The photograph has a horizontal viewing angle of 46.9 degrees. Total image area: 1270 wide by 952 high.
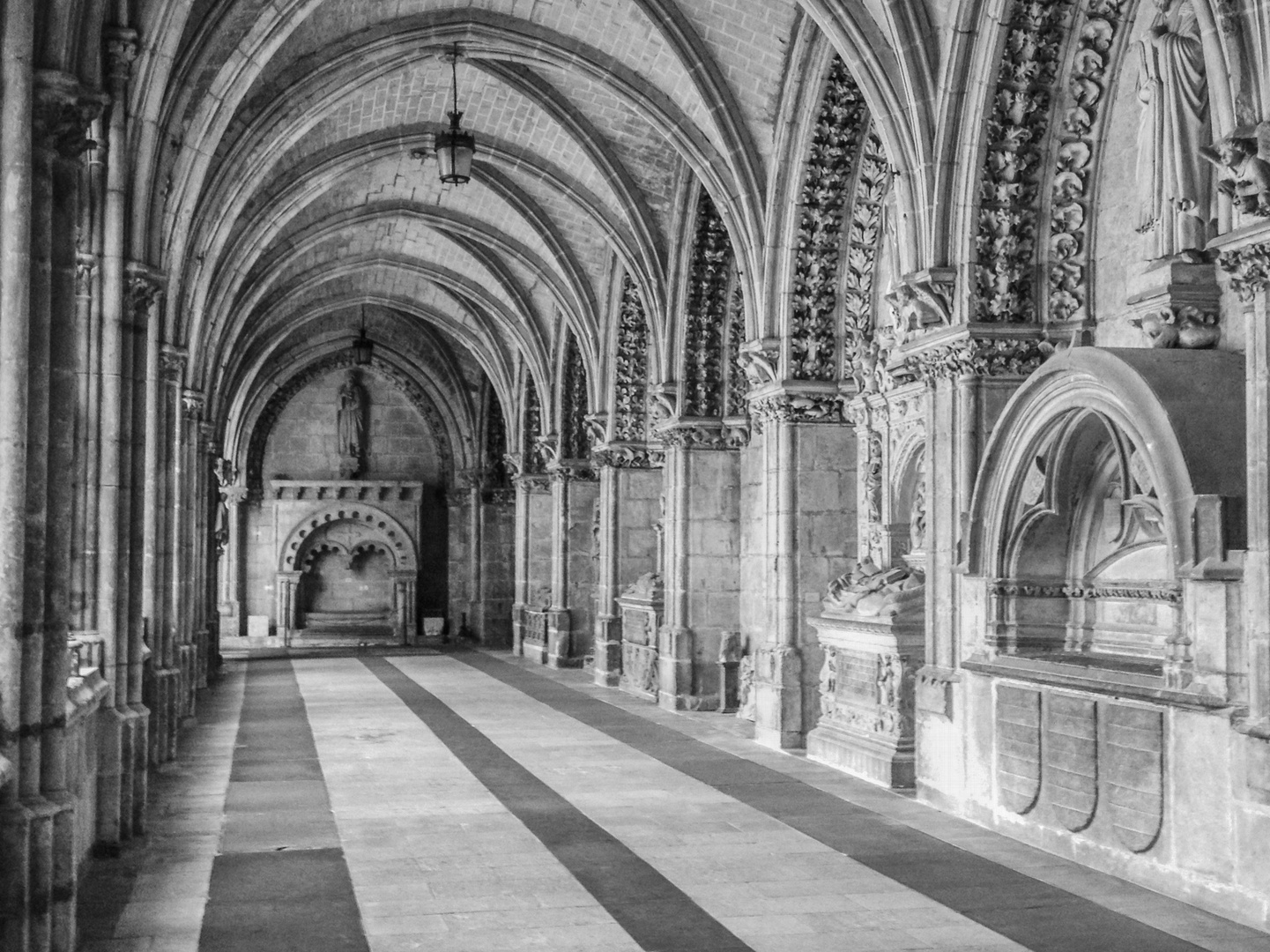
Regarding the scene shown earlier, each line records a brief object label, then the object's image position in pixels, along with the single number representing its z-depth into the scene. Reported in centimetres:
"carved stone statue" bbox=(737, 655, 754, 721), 1356
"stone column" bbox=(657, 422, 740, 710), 1505
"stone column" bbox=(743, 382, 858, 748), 1232
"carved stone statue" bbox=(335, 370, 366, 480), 2933
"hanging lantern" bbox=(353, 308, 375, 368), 2498
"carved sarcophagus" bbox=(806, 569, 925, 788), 1005
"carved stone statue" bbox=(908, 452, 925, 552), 1116
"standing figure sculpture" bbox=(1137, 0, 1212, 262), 743
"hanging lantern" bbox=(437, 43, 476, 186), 1265
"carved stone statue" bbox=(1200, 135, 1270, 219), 599
